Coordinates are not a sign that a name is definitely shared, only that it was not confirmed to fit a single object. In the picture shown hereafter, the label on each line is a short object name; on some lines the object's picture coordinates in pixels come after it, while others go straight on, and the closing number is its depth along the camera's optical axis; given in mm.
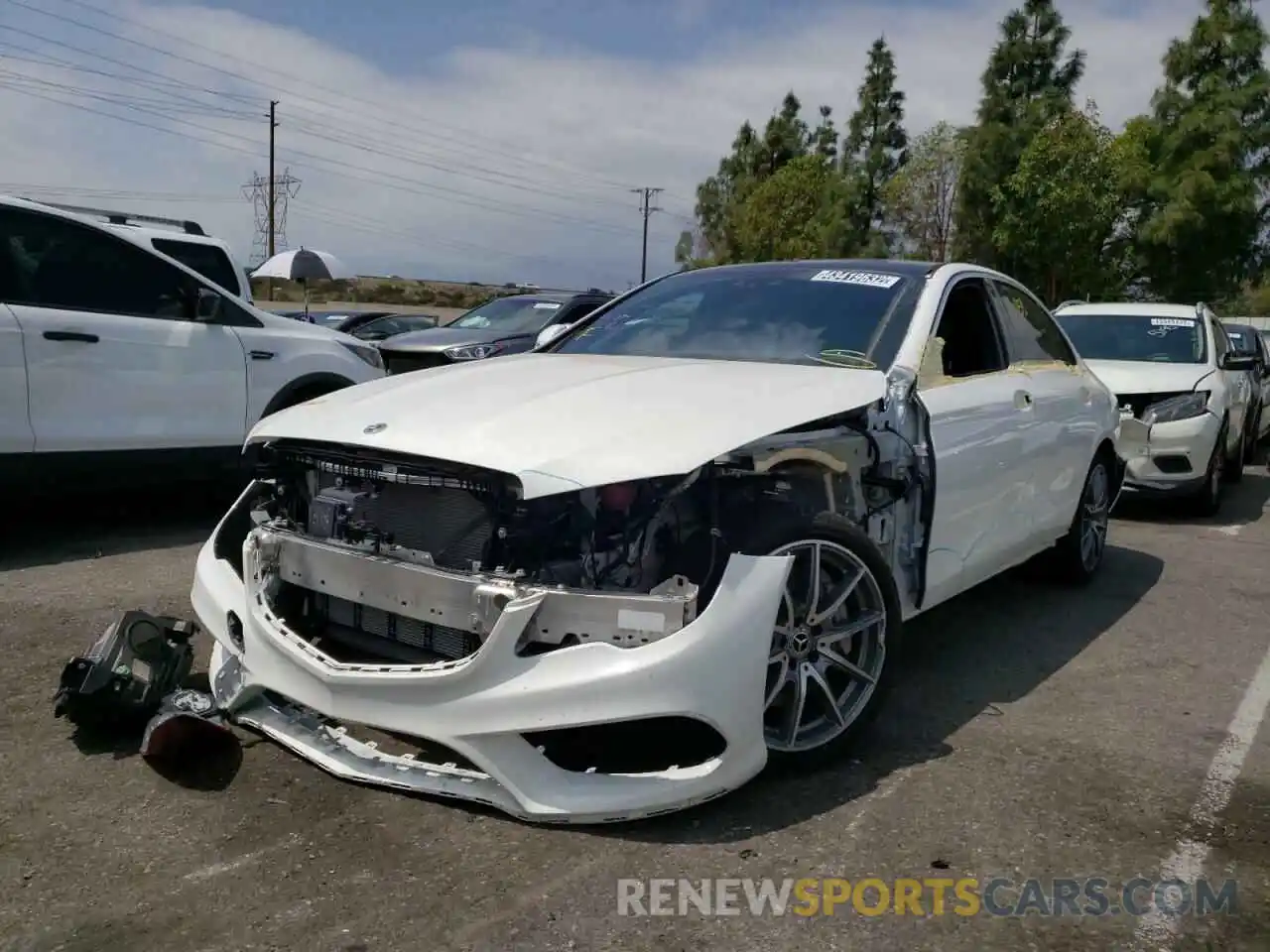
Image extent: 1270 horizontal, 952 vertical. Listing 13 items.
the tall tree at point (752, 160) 54875
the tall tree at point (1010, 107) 33750
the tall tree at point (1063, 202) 28375
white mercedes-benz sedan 2861
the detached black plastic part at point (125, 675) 3348
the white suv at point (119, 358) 5668
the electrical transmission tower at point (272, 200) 46344
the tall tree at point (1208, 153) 31875
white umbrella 18719
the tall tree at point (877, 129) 44594
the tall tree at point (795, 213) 43125
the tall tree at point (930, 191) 35531
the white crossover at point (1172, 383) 8305
